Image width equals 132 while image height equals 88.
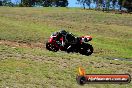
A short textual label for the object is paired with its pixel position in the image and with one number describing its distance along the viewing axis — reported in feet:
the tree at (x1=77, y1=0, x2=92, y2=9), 485.56
